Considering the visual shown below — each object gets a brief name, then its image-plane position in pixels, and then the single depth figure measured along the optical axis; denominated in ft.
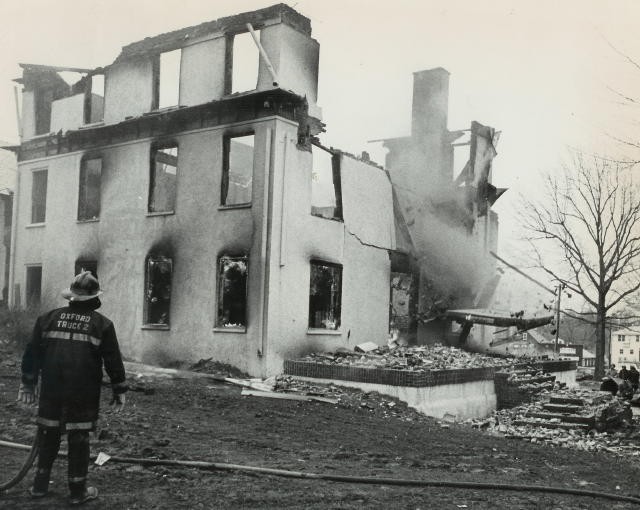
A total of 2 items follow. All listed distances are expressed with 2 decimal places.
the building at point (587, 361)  238.68
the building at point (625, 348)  356.18
